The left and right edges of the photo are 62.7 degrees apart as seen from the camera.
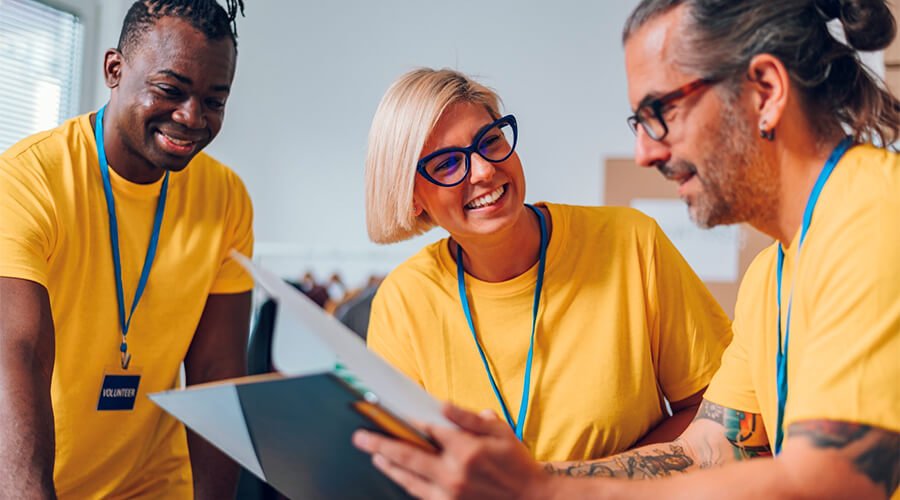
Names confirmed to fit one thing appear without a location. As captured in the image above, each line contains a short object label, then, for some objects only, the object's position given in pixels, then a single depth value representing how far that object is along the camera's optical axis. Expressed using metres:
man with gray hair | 0.79
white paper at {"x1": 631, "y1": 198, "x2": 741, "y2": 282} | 3.22
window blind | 3.50
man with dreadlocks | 1.60
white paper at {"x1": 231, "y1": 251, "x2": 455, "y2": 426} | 0.73
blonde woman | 1.52
